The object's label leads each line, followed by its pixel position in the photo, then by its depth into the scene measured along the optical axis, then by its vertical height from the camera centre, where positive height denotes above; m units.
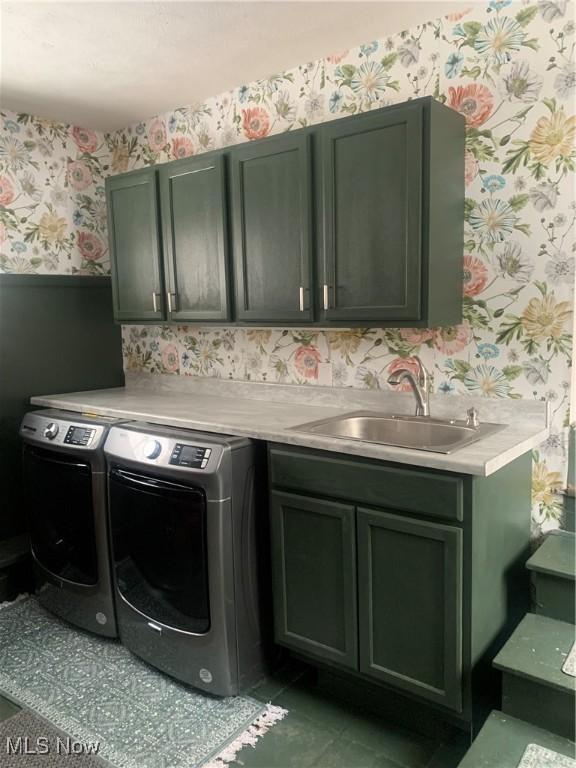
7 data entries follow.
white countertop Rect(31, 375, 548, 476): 1.78 -0.40
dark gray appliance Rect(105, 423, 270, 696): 2.06 -0.84
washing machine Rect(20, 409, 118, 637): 2.49 -0.85
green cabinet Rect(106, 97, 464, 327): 2.00 +0.36
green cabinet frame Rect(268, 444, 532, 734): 1.71 -0.79
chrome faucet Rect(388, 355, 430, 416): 2.21 -0.27
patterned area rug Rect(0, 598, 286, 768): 1.91 -1.38
